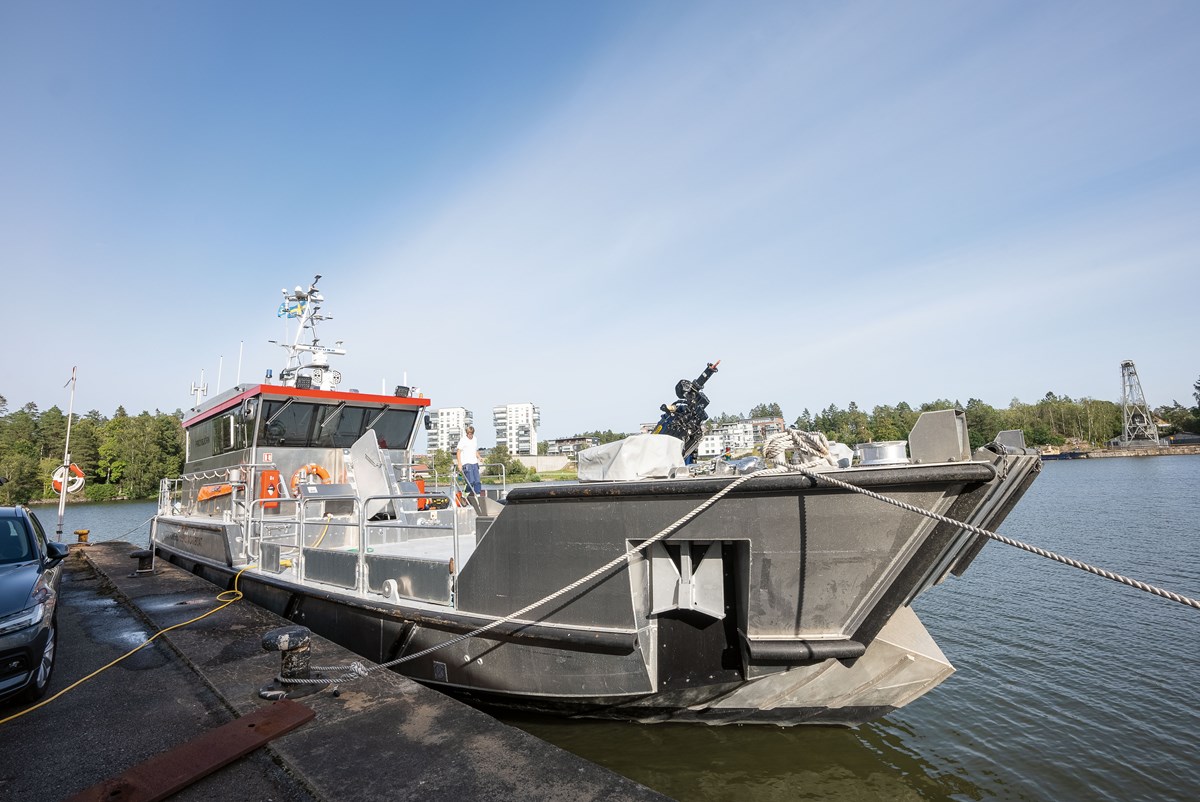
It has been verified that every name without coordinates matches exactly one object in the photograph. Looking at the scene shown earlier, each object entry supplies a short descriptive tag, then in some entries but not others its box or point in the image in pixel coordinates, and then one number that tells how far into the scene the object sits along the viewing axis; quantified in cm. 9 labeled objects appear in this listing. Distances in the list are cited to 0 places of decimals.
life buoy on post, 1227
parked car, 347
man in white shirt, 750
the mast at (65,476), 1225
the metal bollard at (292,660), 343
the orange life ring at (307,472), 814
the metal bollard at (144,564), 846
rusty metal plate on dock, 242
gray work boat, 342
